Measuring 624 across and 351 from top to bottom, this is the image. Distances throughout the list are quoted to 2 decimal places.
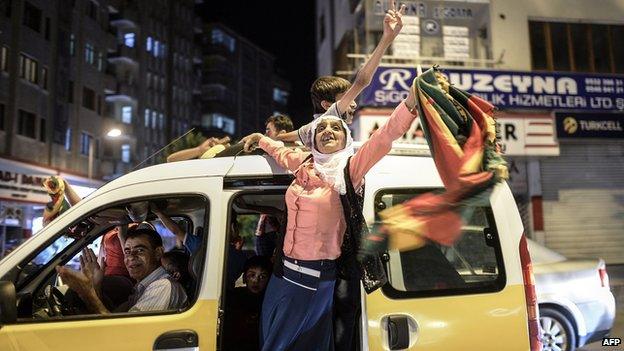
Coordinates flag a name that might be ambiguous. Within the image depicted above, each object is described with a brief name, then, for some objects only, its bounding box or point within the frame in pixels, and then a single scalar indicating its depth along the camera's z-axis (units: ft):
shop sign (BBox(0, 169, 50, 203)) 57.26
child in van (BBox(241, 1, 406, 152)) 9.53
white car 19.40
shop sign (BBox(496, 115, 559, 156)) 45.34
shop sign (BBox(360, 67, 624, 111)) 42.68
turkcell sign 46.75
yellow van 8.52
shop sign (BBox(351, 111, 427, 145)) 42.11
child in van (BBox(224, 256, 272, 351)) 11.57
